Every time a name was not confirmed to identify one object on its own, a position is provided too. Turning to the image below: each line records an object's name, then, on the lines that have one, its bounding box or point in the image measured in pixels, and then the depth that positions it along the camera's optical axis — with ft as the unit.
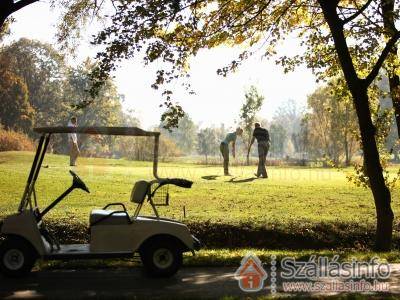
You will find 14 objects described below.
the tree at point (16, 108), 186.70
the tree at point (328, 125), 172.86
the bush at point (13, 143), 115.96
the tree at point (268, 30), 35.68
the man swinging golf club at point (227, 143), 65.57
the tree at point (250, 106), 167.32
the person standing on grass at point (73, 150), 58.65
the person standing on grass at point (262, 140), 63.10
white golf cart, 24.38
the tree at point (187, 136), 336.90
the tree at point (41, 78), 237.66
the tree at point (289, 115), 542.98
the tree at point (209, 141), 289.74
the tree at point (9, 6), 34.60
